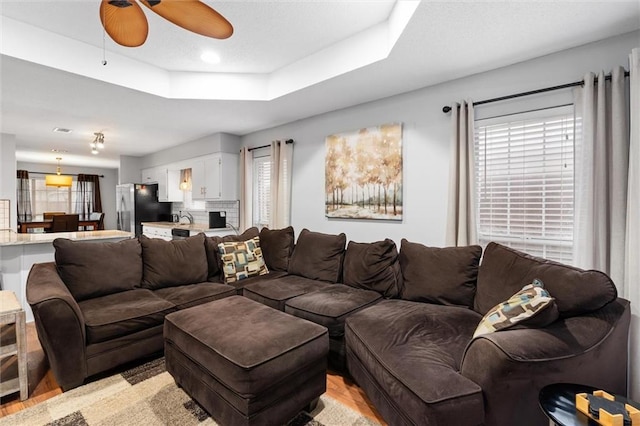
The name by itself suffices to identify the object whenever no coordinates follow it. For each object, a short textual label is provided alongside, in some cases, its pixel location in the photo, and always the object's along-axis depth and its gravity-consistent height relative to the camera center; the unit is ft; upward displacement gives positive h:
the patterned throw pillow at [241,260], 11.10 -1.95
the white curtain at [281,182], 14.75 +1.23
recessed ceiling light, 9.84 +4.91
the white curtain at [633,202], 6.17 +0.12
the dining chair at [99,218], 31.63 -1.09
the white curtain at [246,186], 16.79 +1.18
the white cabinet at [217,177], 17.06 +1.74
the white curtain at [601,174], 6.91 +0.80
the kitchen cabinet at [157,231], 18.72 -1.55
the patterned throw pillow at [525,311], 5.03 -1.77
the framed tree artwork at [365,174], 11.19 +1.32
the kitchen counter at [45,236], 10.22 -1.11
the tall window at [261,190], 16.40 +0.95
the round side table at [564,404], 3.79 -2.60
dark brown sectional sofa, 4.54 -2.47
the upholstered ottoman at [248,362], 5.21 -2.85
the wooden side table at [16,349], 6.38 -2.98
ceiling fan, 5.00 +3.28
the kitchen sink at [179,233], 17.12 -1.44
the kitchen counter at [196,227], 16.66 -1.14
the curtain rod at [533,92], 7.38 +3.13
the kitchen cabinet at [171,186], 21.01 +1.47
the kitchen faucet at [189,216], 21.21 -0.60
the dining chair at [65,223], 24.81 -1.30
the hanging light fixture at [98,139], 16.80 +3.75
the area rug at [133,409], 5.92 -4.10
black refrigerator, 21.59 +0.06
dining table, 25.86 -1.51
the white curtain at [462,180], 9.21 +0.85
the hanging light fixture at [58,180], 25.44 +2.25
